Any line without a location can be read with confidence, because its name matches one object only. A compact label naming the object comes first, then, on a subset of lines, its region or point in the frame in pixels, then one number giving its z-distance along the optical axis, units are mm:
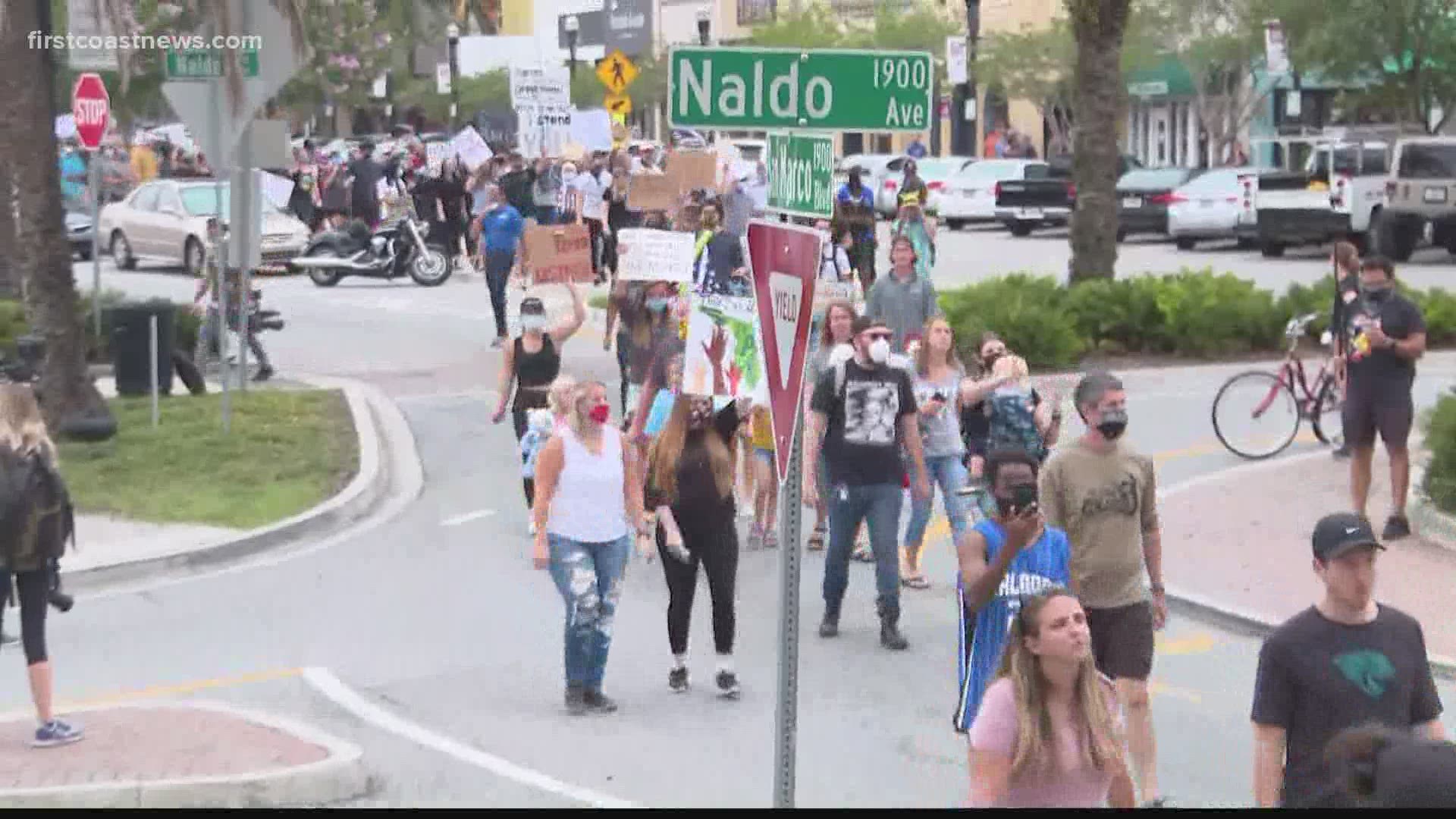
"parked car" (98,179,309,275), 37625
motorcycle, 34906
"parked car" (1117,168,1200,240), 43562
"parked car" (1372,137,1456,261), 35938
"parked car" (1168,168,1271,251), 40219
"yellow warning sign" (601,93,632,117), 42219
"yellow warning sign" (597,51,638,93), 41031
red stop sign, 28234
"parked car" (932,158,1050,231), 48281
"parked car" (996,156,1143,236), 46156
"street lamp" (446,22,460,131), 64125
